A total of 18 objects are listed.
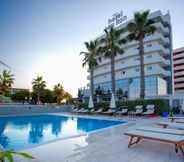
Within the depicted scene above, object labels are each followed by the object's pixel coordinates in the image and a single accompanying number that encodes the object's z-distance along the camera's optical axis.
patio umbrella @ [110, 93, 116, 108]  21.12
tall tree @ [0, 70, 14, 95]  45.59
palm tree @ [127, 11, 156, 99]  21.95
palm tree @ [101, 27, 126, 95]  25.17
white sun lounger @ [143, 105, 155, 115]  19.44
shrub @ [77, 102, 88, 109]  27.95
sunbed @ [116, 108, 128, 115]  21.09
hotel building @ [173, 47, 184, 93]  59.78
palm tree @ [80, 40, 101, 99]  29.66
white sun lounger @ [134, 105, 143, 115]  19.82
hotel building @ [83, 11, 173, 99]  35.39
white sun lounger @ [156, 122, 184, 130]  8.06
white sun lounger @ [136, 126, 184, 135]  6.30
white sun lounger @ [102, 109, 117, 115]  22.13
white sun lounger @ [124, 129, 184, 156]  5.18
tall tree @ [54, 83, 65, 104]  52.19
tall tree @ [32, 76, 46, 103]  49.66
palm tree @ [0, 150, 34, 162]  1.56
